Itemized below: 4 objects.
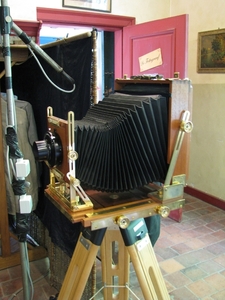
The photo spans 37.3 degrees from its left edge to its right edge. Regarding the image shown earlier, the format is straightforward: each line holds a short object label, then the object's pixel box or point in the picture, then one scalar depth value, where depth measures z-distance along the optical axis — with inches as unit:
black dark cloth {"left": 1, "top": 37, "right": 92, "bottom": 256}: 55.9
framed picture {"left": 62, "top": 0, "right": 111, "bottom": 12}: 106.4
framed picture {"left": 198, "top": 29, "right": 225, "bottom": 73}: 108.0
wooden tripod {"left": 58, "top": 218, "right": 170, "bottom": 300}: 40.8
